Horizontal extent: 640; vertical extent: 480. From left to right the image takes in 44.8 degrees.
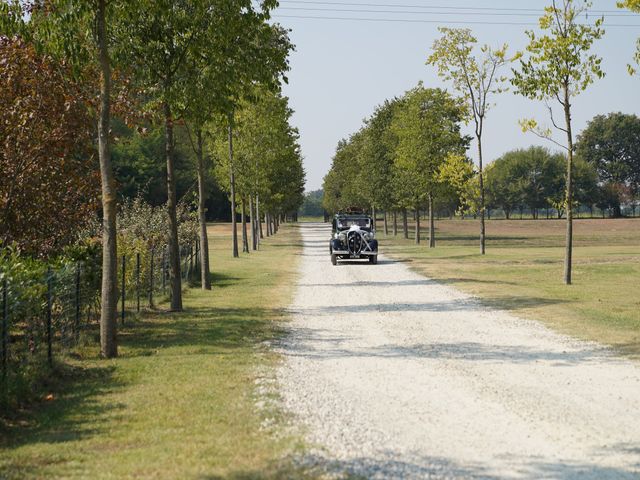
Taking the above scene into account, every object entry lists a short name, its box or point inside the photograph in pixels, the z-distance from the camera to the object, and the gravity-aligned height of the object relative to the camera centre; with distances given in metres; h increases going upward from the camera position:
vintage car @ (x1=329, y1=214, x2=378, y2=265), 33.59 -1.54
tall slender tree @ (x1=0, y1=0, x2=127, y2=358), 11.62 +2.53
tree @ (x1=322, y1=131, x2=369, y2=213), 80.22 +3.84
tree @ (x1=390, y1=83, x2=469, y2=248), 48.83 +4.33
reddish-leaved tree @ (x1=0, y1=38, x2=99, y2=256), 14.46 +1.28
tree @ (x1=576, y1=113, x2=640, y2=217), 137.62 +9.85
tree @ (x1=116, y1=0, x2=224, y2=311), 17.47 +3.64
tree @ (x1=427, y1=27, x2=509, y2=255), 38.50 +7.13
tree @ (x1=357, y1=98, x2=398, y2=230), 61.38 +3.70
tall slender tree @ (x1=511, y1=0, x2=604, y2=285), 22.25 +4.08
